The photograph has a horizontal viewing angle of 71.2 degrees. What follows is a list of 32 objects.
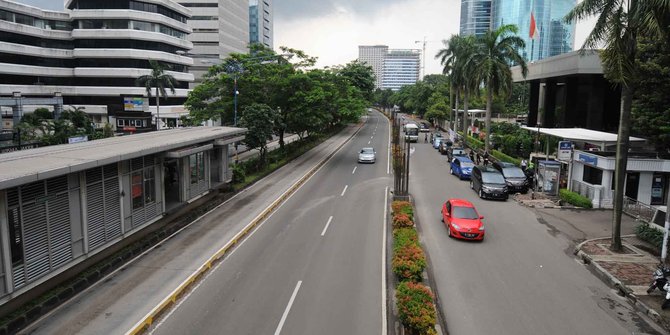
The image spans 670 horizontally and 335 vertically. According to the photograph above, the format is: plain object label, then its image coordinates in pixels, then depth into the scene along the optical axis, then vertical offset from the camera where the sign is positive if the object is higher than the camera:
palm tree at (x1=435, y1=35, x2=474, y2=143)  47.33 +5.99
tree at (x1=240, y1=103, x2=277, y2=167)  34.62 -1.11
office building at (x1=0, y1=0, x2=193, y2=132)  69.19 +8.18
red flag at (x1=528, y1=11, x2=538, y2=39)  50.83 +9.15
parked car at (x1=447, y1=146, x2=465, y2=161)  43.24 -3.71
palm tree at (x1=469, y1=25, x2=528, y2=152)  41.09 +4.53
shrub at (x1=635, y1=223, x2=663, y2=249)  19.60 -5.10
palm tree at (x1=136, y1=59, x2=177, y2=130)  61.31 +3.59
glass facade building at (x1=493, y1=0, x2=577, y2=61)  122.25 +26.58
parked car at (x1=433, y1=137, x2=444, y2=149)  56.20 -3.56
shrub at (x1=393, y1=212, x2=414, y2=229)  20.50 -4.82
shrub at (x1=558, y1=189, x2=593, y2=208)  26.56 -4.85
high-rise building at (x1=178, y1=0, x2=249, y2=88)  97.19 +16.30
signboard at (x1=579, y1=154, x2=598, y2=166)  27.01 -2.62
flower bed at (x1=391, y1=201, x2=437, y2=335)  11.52 -4.93
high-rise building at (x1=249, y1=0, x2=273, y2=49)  155.75 +29.88
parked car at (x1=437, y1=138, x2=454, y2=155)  49.66 -3.62
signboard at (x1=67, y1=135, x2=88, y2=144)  33.49 -2.45
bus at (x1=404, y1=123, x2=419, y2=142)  63.73 -2.85
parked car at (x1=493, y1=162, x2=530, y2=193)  30.47 -4.26
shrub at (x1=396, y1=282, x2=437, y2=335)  11.38 -4.98
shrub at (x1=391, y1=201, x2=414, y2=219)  22.60 -4.75
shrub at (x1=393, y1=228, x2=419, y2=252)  17.50 -4.88
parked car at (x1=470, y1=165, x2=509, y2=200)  28.48 -4.38
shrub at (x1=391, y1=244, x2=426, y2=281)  14.80 -4.89
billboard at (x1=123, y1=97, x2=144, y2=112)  68.38 +0.43
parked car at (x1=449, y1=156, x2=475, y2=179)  35.88 -4.22
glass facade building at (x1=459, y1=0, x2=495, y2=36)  188.12 +39.63
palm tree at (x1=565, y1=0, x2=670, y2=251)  17.36 +2.89
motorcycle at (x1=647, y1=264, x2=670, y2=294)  14.35 -5.01
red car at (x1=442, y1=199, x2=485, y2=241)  20.23 -4.80
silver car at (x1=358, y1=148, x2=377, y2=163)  43.67 -4.25
